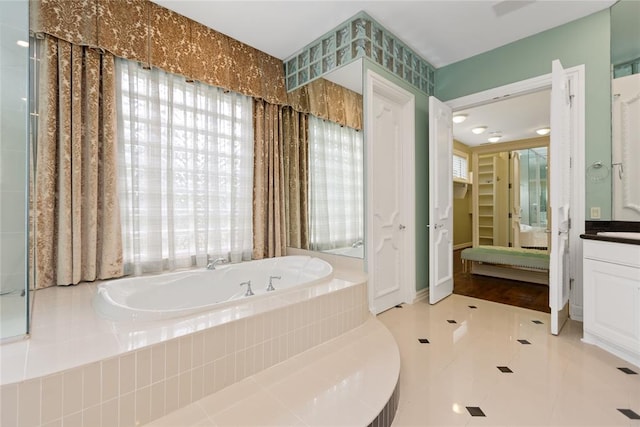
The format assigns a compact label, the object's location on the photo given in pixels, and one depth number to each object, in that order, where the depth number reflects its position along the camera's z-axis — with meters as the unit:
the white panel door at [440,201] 2.99
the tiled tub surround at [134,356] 1.01
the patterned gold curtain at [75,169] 1.93
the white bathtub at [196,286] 1.51
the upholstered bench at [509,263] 3.86
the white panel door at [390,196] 2.67
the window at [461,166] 6.32
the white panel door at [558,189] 2.26
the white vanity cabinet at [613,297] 1.86
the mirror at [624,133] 2.42
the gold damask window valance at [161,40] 1.96
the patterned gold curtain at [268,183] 2.97
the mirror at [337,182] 2.66
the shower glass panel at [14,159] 1.29
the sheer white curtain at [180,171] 2.29
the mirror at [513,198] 6.03
